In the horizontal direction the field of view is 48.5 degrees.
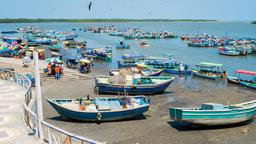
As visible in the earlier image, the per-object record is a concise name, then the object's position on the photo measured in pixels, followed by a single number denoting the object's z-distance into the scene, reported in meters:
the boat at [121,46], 79.06
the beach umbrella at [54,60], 38.53
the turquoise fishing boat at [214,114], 19.09
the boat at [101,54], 57.09
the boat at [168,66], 44.06
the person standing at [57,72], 33.59
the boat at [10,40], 71.32
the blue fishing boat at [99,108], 20.05
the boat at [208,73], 40.78
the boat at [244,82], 34.74
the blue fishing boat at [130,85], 28.17
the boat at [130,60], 48.09
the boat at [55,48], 71.56
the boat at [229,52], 67.06
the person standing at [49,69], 34.93
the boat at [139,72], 33.11
